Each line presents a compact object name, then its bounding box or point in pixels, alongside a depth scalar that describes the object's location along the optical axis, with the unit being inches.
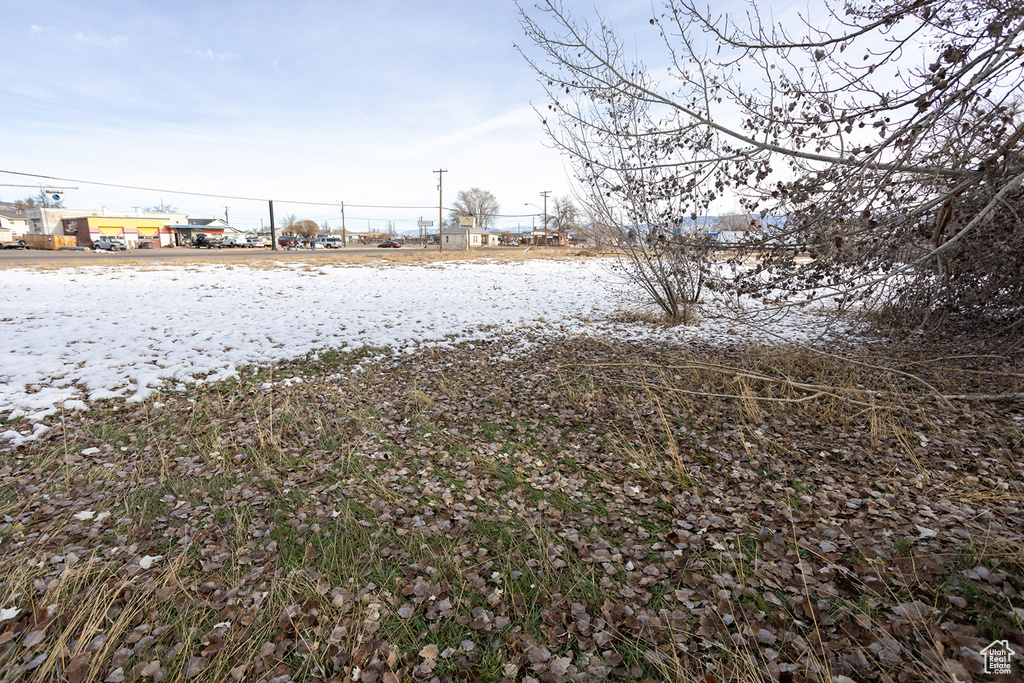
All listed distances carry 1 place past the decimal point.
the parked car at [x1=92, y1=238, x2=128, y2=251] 1629.2
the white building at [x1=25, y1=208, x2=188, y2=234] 2176.3
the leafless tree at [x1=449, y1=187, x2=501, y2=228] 3474.4
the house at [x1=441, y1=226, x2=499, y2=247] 3070.9
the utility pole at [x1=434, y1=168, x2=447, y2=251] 1968.5
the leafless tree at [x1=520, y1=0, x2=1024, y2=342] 176.9
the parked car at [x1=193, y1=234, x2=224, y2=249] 2101.4
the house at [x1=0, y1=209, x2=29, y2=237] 2642.7
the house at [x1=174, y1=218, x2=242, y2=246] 2501.2
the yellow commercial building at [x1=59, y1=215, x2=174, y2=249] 2001.7
